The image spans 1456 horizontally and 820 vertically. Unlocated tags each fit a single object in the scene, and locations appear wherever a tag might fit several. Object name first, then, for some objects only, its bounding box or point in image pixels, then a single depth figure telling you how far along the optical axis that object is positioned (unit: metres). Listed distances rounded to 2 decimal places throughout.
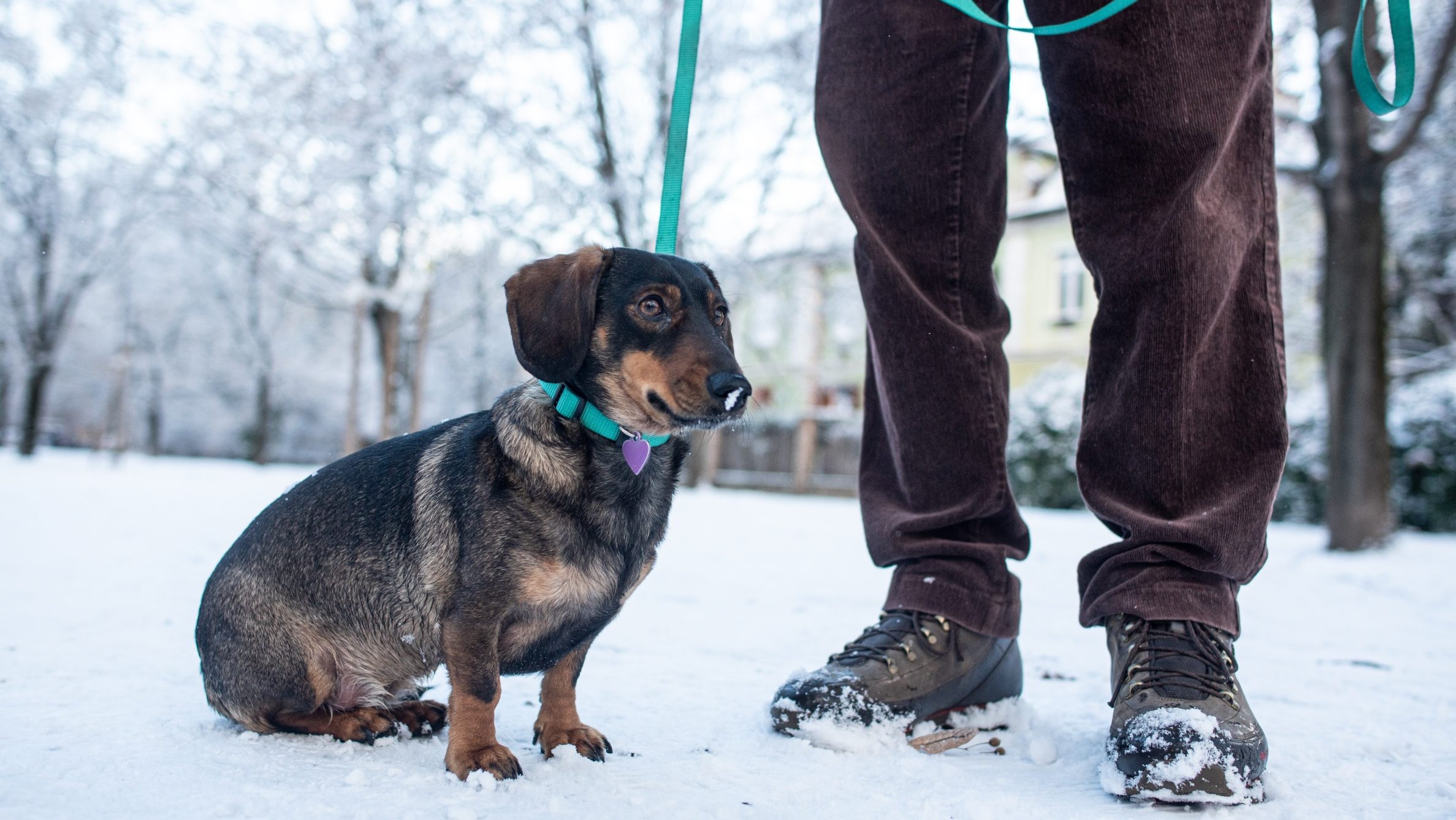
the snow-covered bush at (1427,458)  9.79
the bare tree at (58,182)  12.52
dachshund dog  1.71
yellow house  21.27
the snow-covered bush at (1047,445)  12.77
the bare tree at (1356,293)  7.08
